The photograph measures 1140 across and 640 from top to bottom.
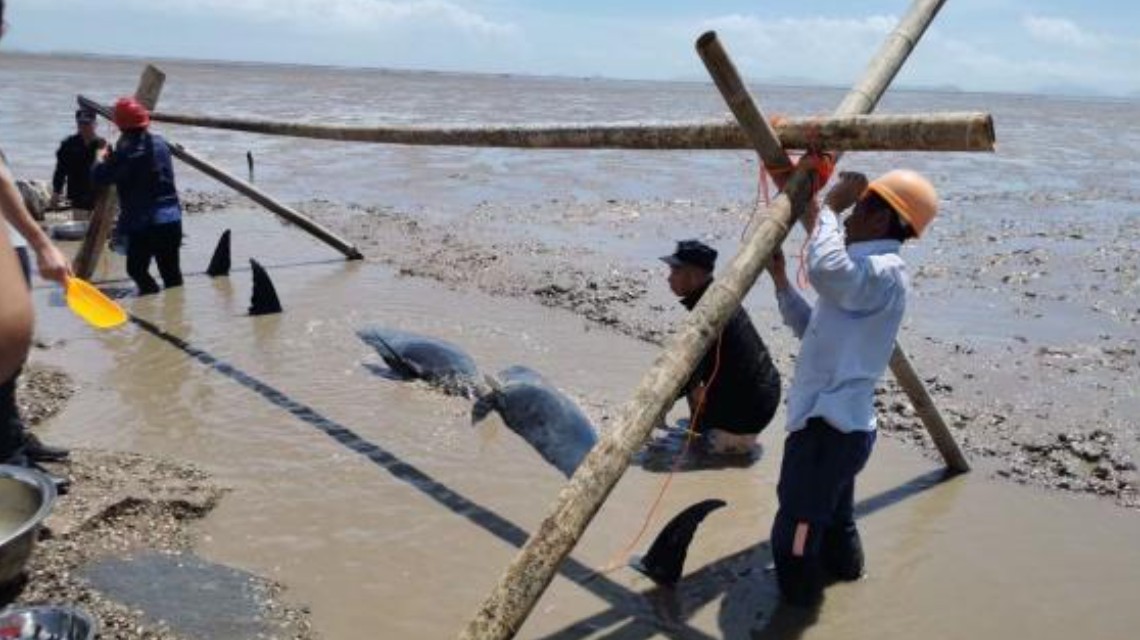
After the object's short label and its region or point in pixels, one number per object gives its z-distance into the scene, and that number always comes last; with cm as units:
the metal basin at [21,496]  356
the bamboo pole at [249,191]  924
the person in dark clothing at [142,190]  802
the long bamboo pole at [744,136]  309
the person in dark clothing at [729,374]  520
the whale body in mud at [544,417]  511
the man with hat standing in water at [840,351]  351
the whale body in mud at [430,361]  629
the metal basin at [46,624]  303
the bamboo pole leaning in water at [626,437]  285
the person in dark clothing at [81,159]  1034
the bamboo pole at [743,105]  324
